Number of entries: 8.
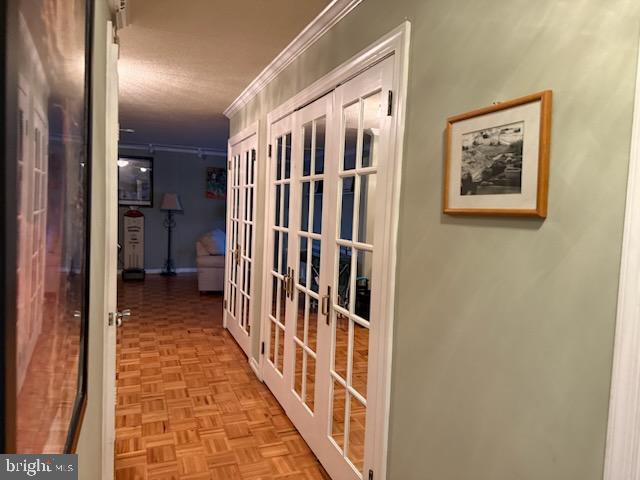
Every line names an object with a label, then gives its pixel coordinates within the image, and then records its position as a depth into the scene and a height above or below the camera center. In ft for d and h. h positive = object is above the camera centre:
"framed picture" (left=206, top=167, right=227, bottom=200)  28.37 +1.42
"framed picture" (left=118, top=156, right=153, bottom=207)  26.43 +1.24
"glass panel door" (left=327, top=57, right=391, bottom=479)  5.94 -0.77
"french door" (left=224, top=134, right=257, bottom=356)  12.84 -1.04
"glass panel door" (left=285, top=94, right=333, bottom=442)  7.66 -1.15
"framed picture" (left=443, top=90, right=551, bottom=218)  3.61 +0.51
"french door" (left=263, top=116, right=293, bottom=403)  9.74 -1.09
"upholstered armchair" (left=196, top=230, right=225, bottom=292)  21.90 -3.03
